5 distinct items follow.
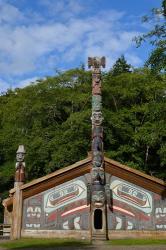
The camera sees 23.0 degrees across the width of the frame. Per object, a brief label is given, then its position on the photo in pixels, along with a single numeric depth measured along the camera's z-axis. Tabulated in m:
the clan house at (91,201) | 23.44
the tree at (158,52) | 15.52
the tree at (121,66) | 48.74
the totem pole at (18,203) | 23.41
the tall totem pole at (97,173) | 22.69
